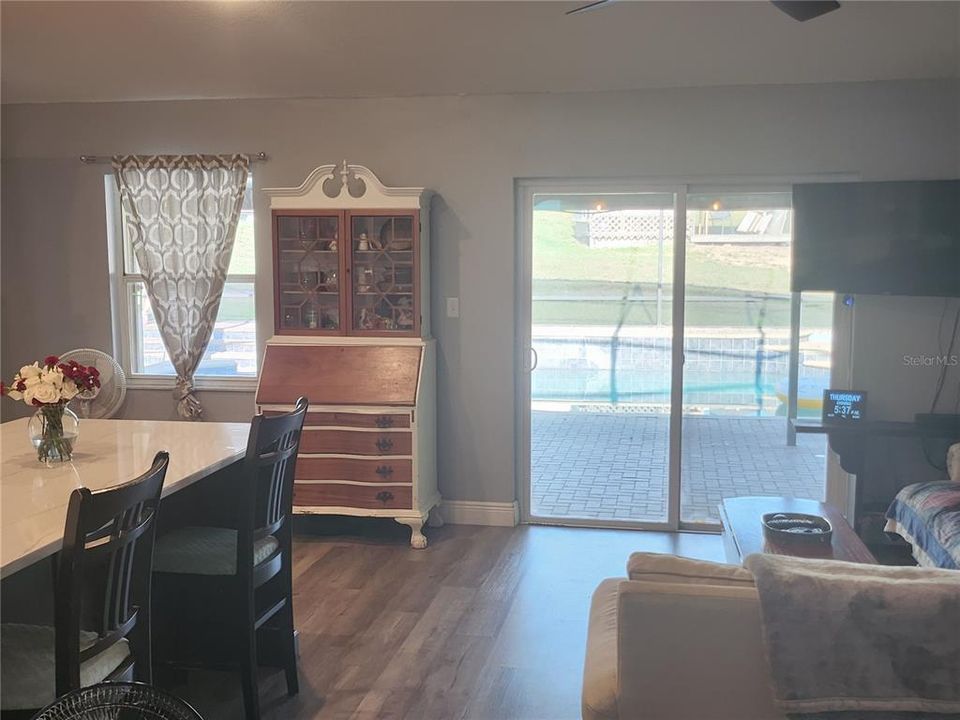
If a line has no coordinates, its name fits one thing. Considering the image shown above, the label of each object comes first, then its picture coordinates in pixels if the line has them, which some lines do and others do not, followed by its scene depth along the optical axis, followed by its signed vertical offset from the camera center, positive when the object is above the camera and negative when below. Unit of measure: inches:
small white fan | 193.6 -19.6
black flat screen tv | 166.1 +12.7
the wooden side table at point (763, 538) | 120.9 -36.0
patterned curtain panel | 196.7 +15.3
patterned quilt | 134.5 -38.0
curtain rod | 200.8 +33.8
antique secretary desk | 177.6 -9.5
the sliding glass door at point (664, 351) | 184.7 -11.2
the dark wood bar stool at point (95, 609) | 71.9 -28.7
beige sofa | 72.2 -30.2
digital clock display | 174.9 -22.0
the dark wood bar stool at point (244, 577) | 104.1 -35.8
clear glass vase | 106.3 -17.1
